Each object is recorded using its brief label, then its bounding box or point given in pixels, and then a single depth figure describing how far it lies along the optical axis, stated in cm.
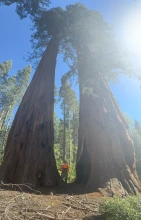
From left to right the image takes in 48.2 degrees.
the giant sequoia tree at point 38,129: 884
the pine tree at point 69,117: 2125
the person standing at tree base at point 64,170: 1070
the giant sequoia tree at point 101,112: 870
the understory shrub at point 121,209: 357
